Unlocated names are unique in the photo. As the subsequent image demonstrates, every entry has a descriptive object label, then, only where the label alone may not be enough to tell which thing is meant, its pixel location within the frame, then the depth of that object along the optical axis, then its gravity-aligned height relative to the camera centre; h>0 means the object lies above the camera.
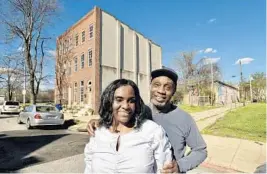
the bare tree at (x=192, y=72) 41.53 +4.42
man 1.74 -0.23
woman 1.60 -0.31
